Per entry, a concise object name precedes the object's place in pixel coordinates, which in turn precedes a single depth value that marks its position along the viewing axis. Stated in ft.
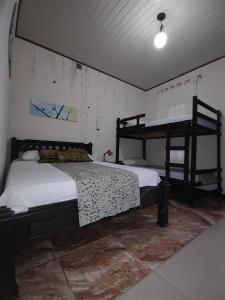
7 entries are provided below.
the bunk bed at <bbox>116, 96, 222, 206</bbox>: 8.37
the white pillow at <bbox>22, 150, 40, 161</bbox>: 8.37
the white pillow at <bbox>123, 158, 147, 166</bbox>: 12.77
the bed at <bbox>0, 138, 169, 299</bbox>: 3.08
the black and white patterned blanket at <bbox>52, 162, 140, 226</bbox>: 4.27
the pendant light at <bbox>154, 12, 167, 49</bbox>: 6.59
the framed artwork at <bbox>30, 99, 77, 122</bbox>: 9.71
